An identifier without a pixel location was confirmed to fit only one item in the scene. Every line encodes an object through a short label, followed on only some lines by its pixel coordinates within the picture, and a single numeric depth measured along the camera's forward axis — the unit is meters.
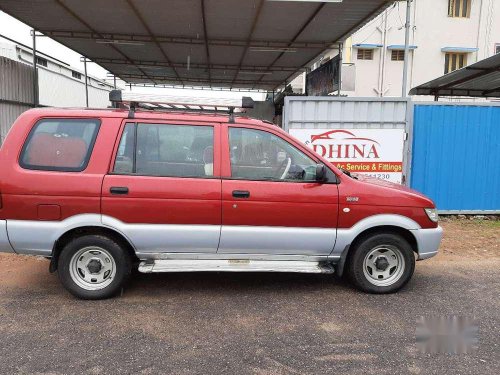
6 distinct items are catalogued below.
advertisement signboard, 8.38
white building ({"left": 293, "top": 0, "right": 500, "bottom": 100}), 22.16
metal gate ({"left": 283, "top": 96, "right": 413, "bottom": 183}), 8.33
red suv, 4.26
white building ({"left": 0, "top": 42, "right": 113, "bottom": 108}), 17.02
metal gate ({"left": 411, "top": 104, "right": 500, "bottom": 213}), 8.68
